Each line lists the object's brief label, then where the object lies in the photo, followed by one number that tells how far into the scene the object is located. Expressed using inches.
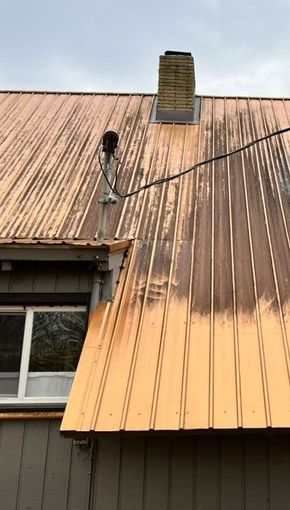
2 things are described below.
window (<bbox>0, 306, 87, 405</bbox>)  177.2
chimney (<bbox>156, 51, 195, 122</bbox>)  346.0
